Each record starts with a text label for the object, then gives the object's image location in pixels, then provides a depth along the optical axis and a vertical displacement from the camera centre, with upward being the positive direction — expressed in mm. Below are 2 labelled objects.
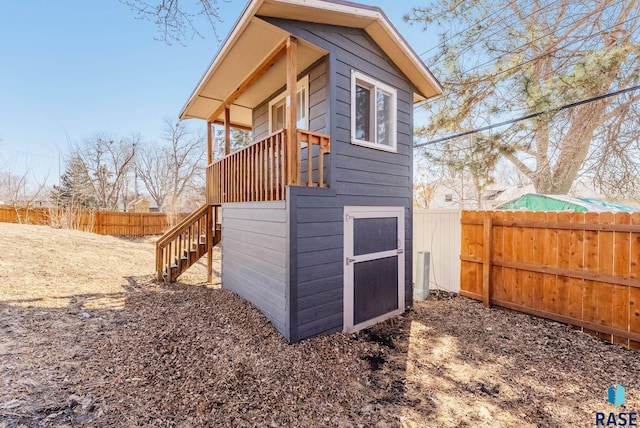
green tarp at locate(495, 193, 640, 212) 6655 +56
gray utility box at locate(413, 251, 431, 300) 6129 -1471
